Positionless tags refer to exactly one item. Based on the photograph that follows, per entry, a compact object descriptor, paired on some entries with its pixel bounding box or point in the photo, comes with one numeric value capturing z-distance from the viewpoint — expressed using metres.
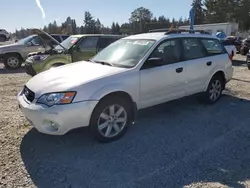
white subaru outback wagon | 2.74
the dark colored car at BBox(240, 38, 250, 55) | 13.25
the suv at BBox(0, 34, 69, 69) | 9.34
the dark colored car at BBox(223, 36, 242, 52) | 14.76
